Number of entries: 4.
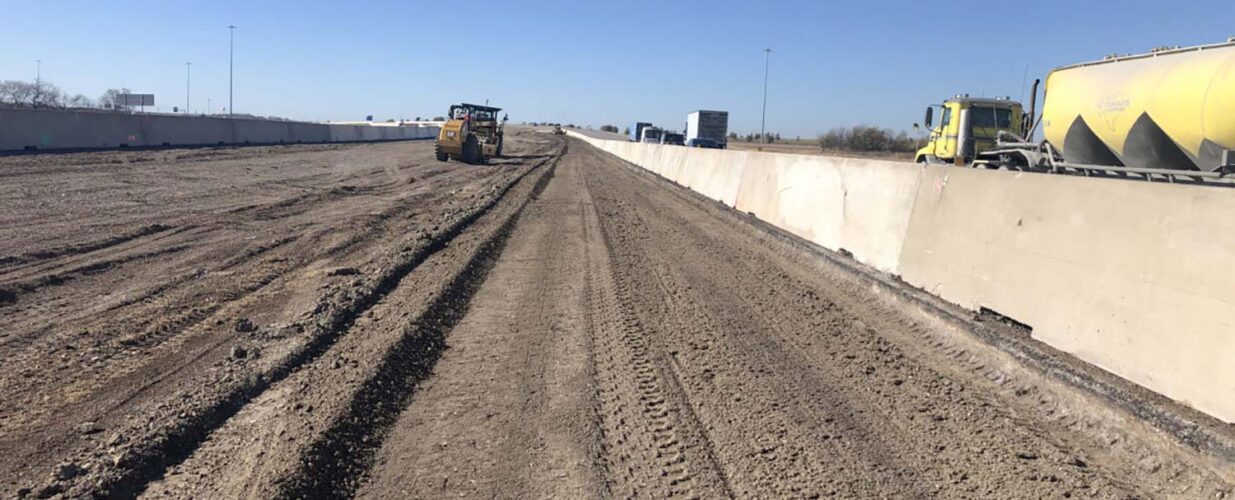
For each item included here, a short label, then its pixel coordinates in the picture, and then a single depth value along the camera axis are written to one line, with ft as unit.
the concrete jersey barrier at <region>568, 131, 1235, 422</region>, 16.87
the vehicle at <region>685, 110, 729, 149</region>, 221.46
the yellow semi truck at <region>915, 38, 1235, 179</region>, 34.24
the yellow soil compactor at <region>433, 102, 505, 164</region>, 120.47
